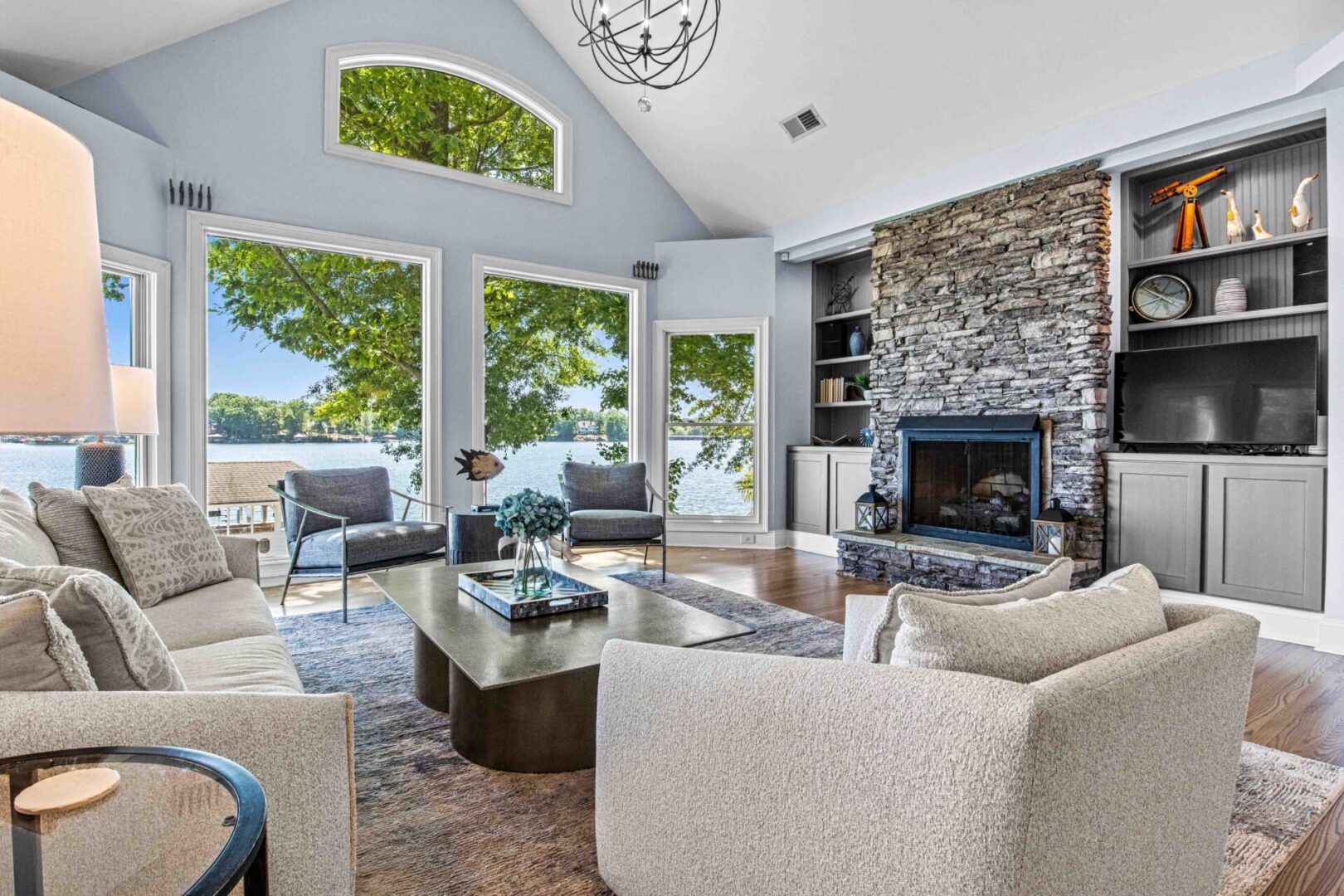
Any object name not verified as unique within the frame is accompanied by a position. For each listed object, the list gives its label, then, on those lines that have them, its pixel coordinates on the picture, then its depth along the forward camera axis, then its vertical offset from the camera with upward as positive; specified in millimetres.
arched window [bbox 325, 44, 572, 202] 4797 +2332
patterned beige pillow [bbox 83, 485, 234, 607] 2342 -377
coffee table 1963 -631
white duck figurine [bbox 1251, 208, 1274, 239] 3811 +1112
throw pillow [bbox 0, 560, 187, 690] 1217 -339
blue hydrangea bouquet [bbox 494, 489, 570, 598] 2531 -330
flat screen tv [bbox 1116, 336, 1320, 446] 3543 +220
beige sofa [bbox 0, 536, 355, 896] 998 -470
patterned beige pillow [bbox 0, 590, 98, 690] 1052 -331
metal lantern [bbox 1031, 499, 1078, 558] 4086 -573
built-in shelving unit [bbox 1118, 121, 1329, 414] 3721 +1027
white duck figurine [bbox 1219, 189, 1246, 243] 3887 +1155
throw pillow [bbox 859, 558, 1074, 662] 1202 -310
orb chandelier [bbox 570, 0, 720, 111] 4762 +2869
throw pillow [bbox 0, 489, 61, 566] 1921 -297
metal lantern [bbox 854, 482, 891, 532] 5121 -575
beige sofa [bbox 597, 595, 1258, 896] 922 -525
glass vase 2559 -521
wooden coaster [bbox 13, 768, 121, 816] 785 -410
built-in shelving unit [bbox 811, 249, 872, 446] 6293 +903
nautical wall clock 4129 +819
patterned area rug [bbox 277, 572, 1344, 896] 1635 -1021
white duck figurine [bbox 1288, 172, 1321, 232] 3645 +1161
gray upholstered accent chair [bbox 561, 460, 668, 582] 4547 -526
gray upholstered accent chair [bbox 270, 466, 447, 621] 3656 -523
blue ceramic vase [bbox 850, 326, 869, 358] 6078 +791
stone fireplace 4176 +446
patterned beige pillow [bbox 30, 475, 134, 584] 2270 -313
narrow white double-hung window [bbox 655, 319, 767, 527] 6266 +94
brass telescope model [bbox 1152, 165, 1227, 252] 4070 +1280
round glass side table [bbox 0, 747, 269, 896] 695 -425
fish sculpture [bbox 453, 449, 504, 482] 4098 -182
